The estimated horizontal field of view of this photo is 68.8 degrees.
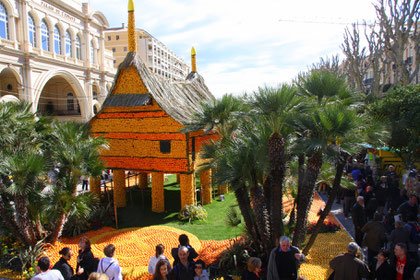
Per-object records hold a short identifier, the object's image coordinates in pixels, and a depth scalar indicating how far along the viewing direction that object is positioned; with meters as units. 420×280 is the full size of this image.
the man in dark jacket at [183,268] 5.13
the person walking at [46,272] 4.71
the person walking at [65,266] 5.25
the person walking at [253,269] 4.62
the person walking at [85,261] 5.43
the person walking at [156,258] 5.43
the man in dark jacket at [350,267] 5.07
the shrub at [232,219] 7.95
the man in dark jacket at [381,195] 9.85
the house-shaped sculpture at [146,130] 12.15
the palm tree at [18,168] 7.87
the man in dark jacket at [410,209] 7.82
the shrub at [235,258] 7.24
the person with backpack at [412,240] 6.53
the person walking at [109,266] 5.10
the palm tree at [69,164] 8.99
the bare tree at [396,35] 19.78
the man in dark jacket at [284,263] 5.28
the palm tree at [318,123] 5.93
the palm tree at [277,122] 6.32
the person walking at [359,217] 8.22
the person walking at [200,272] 5.15
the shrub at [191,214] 11.74
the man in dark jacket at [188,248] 5.64
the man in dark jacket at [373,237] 6.80
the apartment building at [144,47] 65.31
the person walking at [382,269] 5.30
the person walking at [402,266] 5.30
